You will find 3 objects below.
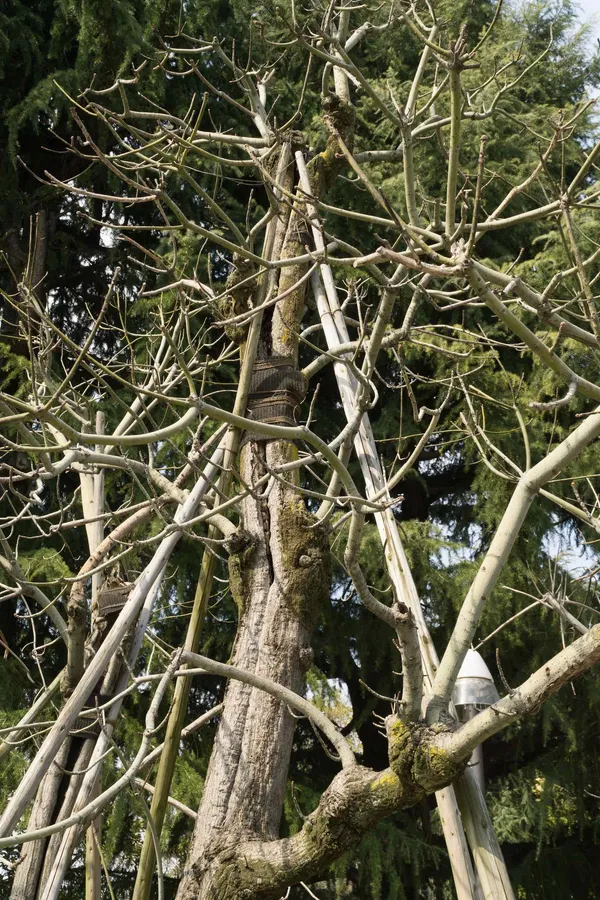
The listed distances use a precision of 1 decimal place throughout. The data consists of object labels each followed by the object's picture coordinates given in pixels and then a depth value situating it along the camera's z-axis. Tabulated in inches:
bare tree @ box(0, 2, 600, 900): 71.9
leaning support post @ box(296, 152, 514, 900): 100.4
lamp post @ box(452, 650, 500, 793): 115.4
